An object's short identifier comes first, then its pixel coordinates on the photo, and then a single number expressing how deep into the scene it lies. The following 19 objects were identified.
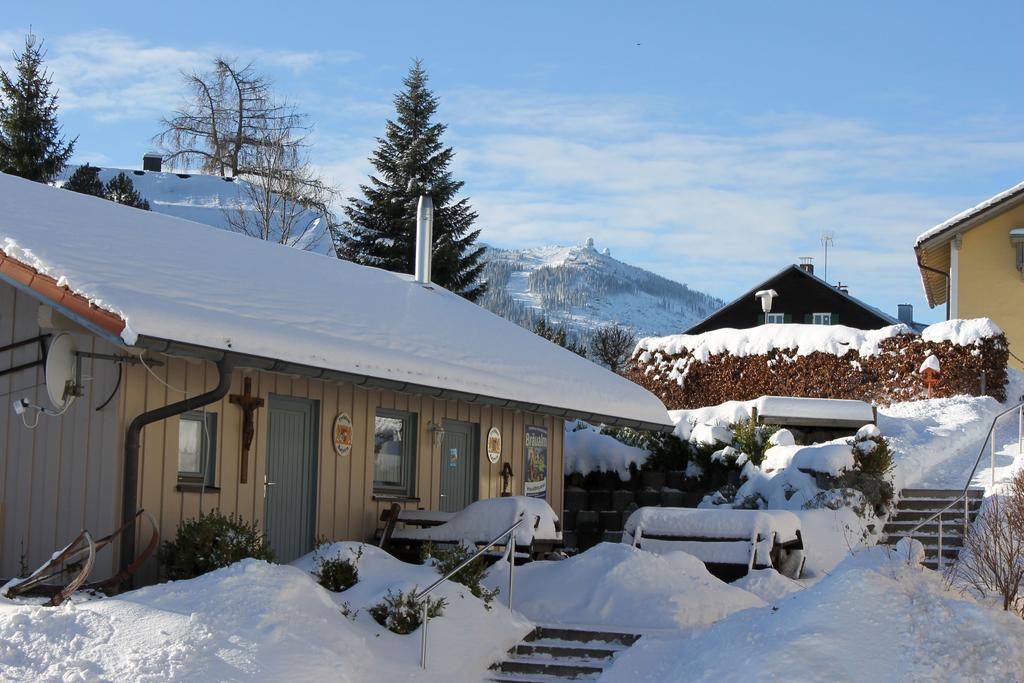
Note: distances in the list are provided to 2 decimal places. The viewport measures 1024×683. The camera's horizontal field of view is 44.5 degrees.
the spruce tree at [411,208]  36.19
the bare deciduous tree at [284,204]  35.78
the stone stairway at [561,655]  10.25
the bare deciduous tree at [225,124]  40.38
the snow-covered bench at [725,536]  14.49
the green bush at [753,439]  20.08
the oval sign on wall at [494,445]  16.36
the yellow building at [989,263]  30.83
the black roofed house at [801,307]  47.25
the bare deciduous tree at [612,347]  43.91
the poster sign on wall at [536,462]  17.64
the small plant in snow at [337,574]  10.66
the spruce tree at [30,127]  33.94
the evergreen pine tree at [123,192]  34.38
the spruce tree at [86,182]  33.75
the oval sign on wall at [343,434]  13.23
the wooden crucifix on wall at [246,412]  11.72
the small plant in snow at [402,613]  10.00
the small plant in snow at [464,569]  11.24
